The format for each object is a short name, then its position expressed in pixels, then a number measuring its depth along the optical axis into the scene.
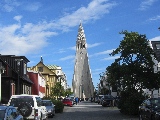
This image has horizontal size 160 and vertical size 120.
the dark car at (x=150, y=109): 17.75
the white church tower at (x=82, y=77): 162.00
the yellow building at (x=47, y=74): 86.75
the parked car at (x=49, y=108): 27.42
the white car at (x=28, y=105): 17.12
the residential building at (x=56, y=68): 124.56
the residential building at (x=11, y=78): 37.97
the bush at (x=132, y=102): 27.12
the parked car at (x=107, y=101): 51.94
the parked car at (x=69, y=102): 57.22
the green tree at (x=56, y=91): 71.76
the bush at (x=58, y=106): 35.21
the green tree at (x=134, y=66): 28.91
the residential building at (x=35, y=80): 61.47
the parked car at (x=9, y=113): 11.71
